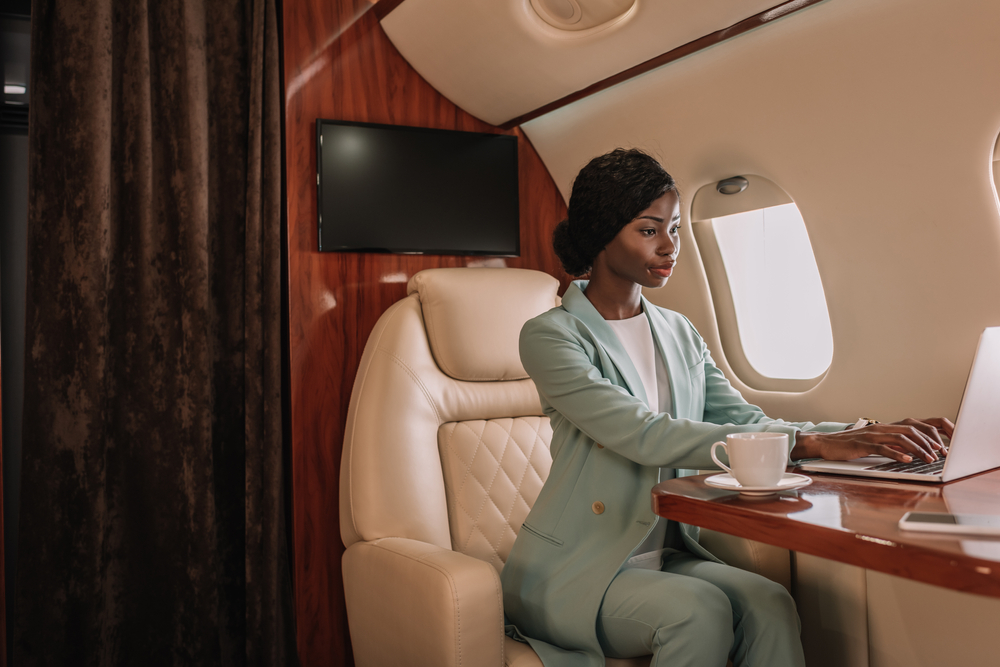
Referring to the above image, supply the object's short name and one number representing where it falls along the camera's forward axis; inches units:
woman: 49.8
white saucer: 38.9
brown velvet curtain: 75.2
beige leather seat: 64.6
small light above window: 83.3
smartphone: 30.9
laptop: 41.6
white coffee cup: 38.9
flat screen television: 83.9
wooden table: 28.5
